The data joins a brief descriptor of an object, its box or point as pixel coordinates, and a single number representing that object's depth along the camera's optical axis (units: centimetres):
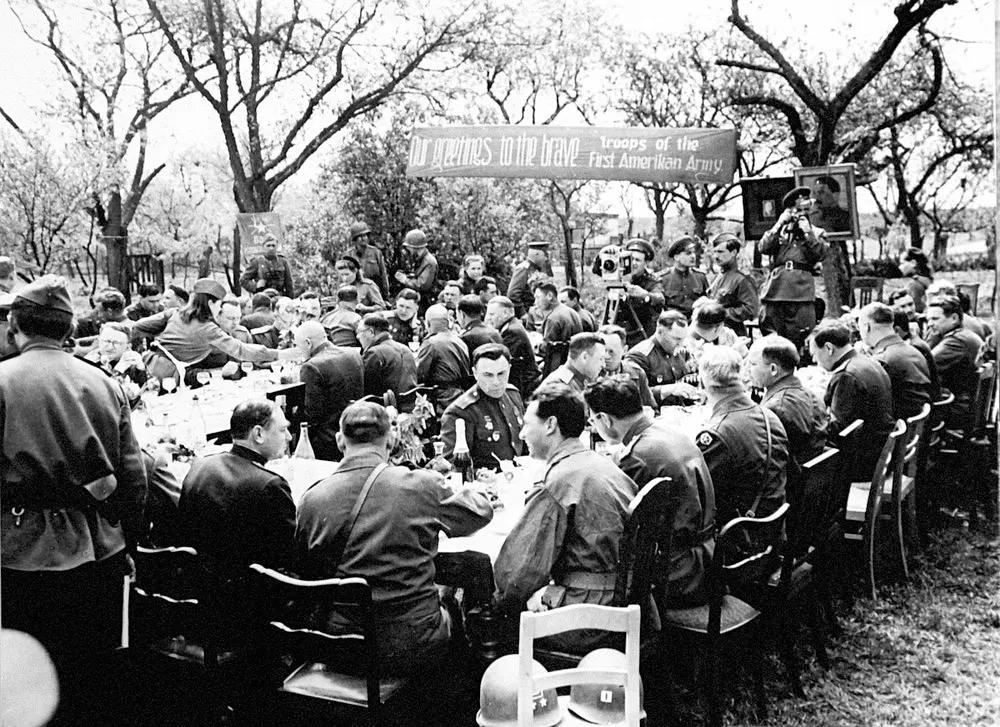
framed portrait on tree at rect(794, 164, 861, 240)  1086
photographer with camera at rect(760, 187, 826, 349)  923
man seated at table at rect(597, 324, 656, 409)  631
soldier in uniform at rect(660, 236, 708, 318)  1052
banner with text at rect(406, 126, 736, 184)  1173
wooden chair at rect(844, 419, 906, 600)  484
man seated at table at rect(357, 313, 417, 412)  696
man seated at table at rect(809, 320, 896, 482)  552
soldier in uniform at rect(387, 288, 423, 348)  912
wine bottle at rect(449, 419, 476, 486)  447
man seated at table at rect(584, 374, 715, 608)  375
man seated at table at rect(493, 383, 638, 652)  339
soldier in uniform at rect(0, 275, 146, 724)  331
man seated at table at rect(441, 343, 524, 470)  521
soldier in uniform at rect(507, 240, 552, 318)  1160
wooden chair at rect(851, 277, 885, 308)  1537
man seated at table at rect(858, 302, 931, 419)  616
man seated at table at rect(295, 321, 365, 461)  628
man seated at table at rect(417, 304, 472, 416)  703
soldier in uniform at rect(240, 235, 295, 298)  1356
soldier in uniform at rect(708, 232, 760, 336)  953
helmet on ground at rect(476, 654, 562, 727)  294
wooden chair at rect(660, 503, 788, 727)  366
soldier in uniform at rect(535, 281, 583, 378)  852
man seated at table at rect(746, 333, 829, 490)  498
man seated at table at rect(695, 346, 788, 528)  436
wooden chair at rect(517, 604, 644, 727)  274
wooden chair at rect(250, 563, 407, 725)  294
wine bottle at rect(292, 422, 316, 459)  497
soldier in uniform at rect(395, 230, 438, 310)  1215
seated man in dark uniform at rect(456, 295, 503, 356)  764
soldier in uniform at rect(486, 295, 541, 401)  824
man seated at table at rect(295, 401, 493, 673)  331
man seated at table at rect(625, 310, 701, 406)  680
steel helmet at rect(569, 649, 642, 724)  301
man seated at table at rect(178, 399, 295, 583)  348
